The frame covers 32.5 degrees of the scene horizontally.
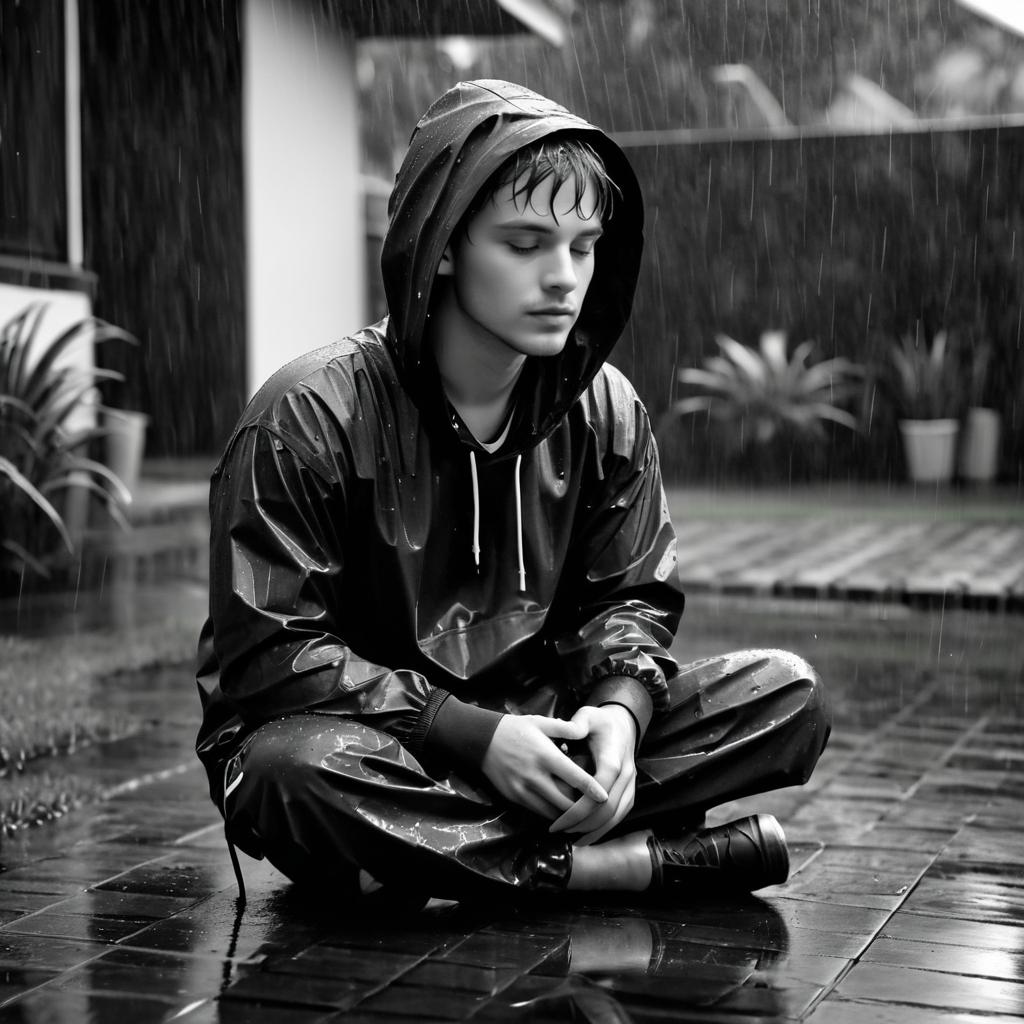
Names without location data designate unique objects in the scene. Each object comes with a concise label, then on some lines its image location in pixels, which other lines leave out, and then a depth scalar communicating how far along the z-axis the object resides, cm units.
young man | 300
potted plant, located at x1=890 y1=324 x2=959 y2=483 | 1394
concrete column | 1187
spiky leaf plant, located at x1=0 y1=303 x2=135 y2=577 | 786
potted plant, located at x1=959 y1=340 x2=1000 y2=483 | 1400
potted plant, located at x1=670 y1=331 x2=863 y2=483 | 1440
